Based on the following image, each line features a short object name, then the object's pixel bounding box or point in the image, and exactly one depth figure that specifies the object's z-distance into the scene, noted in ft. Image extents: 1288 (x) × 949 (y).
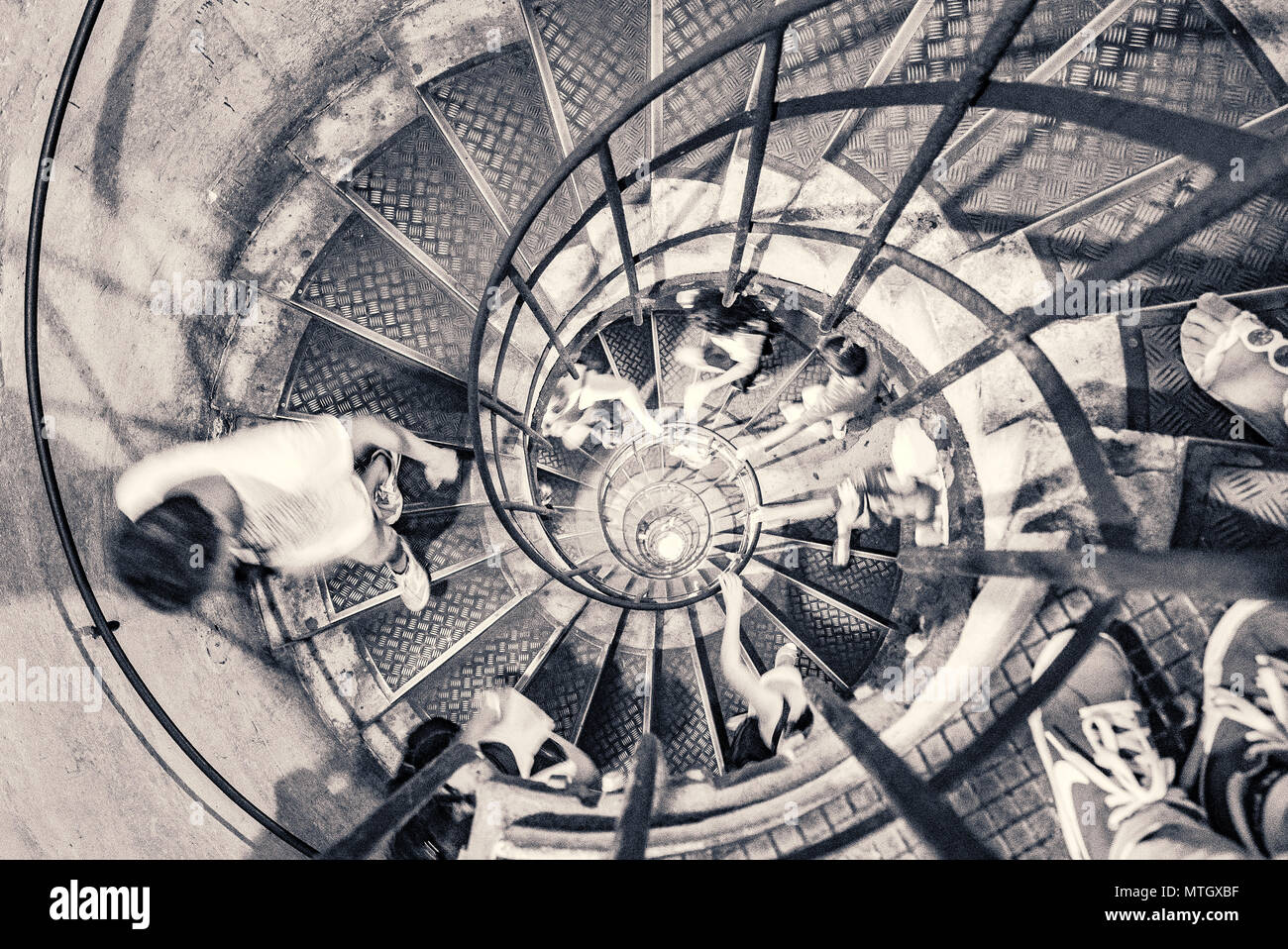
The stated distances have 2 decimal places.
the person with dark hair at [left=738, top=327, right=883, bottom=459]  13.58
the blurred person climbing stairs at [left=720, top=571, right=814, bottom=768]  13.01
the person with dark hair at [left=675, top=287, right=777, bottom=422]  14.88
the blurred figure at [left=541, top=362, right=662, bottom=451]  15.93
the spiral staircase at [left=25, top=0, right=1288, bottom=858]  9.42
